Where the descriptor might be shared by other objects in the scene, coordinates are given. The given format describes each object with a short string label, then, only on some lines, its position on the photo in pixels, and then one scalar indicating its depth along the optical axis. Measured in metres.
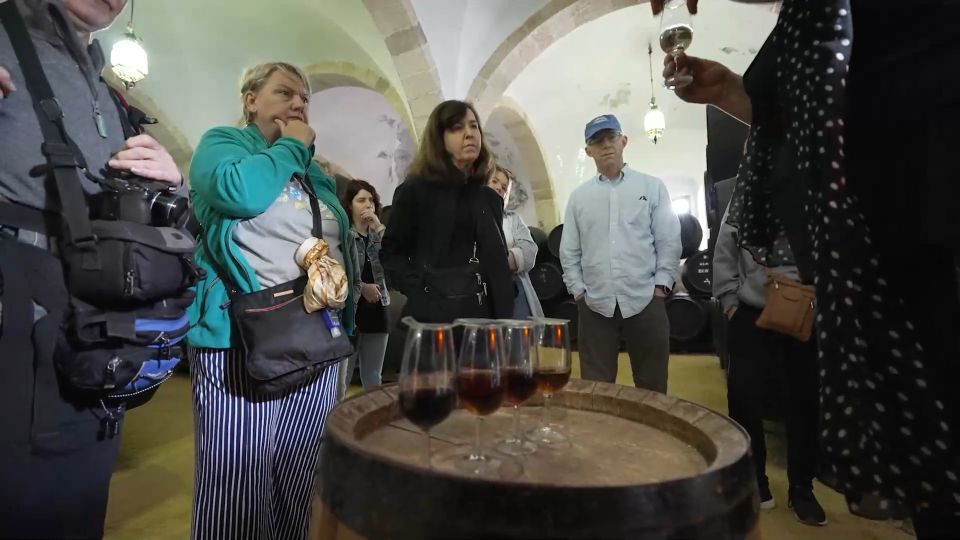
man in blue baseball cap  2.61
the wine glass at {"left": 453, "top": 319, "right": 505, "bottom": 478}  0.91
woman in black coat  1.96
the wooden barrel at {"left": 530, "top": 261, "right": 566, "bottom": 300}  6.04
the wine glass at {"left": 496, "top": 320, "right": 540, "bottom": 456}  0.96
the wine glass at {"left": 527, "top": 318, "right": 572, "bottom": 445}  1.04
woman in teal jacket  1.33
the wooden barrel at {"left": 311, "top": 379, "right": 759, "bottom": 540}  0.61
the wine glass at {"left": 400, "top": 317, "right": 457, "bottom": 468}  0.86
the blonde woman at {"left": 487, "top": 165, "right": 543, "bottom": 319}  2.57
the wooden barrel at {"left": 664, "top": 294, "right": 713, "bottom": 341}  5.86
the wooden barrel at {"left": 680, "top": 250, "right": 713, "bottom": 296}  5.65
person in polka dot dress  0.70
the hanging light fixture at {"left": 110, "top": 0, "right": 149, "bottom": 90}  4.86
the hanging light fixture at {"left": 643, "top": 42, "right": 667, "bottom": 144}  7.93
